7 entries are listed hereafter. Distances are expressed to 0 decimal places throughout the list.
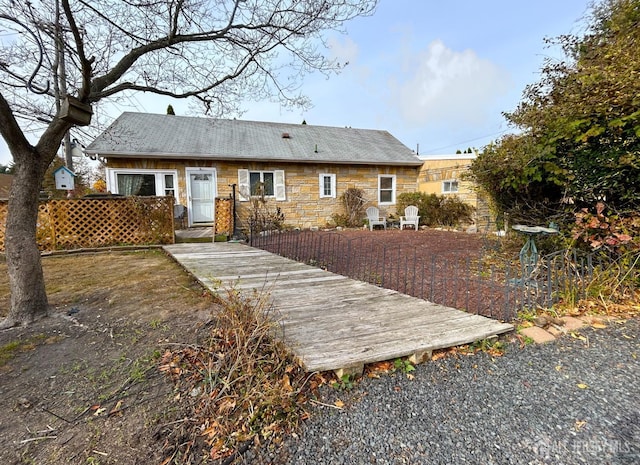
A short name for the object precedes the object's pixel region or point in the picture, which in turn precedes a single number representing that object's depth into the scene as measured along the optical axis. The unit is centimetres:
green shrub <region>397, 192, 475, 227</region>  1062
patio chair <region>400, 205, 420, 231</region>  1112
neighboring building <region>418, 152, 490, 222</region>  1022
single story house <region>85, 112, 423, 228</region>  970
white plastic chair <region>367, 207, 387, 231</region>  1132
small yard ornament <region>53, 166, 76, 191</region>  905
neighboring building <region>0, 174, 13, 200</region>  1834
